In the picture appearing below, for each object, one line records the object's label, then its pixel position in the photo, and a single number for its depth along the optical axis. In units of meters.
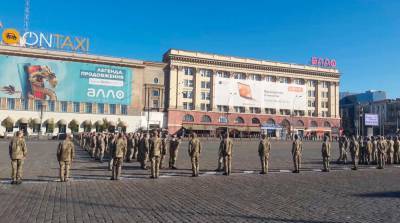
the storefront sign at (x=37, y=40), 72.69
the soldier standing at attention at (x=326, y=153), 19.54
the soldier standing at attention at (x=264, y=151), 17.98
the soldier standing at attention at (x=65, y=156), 14.52
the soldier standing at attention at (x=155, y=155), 15.90
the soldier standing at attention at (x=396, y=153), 25.41
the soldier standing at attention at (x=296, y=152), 18.80
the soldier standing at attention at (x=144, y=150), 19.66
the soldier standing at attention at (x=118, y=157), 15.14
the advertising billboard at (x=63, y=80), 72.81
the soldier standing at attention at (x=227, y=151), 17.25
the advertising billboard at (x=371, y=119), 93.62
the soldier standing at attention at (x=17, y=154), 13.83
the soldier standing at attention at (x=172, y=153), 20.27
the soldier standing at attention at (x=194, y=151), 16.66
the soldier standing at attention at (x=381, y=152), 22.02
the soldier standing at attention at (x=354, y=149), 21.67
